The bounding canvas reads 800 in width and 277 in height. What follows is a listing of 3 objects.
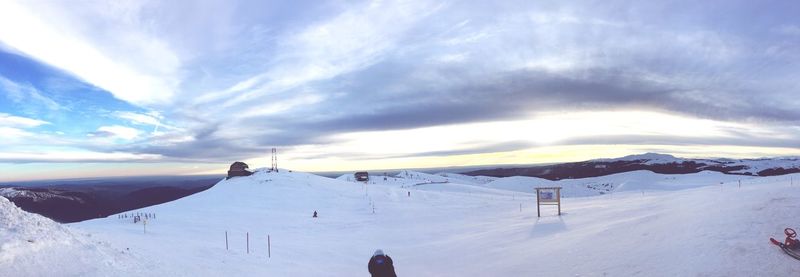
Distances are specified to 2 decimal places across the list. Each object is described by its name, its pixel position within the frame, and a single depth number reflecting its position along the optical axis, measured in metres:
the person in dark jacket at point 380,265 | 8.77
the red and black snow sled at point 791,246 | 8.68
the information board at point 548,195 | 27.44
